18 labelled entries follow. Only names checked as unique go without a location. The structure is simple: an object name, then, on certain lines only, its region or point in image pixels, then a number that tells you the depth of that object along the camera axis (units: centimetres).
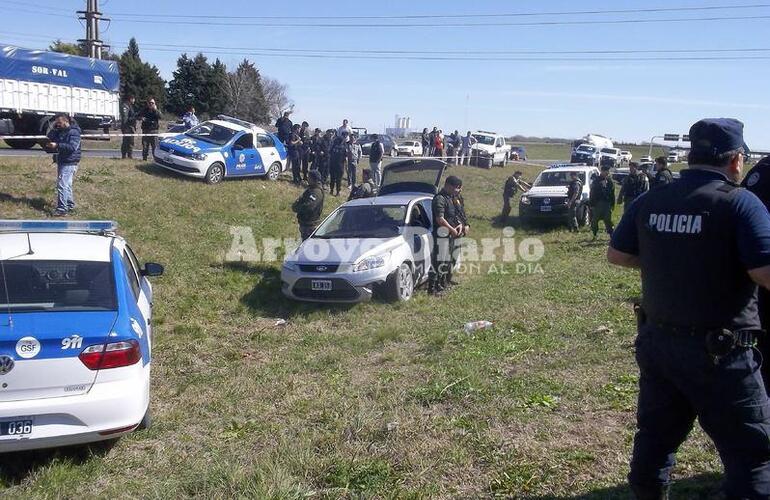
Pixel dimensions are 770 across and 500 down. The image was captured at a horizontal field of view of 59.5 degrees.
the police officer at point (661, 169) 1222
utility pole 3503
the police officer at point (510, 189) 1894
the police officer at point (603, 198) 1491
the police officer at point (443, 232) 1045
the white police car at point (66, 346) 436
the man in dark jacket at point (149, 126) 1766
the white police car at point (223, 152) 1677
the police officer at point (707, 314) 282
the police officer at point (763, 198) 345
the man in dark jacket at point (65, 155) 1222
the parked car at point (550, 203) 1770
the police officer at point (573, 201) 1719
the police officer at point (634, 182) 1465
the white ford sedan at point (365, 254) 943
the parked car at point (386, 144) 3725
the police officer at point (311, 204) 1138
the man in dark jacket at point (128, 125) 1784
